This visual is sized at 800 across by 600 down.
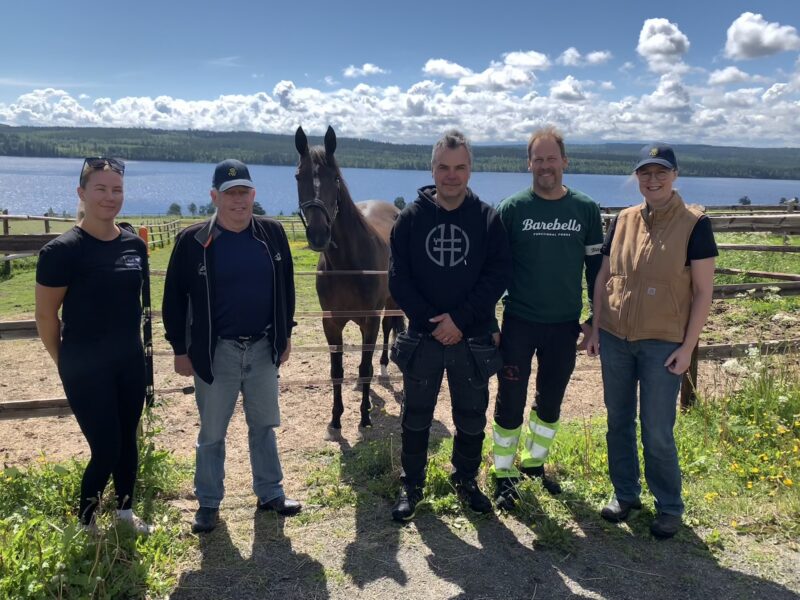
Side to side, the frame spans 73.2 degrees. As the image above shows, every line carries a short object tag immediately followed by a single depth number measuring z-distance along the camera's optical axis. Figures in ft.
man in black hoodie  10.12
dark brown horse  14.92
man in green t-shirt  10.77
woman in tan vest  9.52
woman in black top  8.75
